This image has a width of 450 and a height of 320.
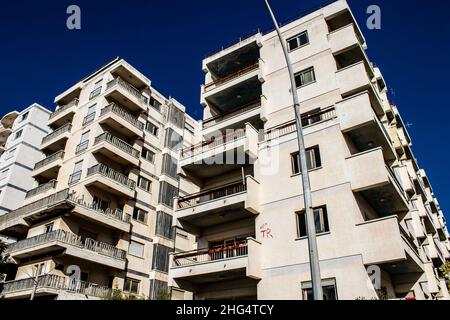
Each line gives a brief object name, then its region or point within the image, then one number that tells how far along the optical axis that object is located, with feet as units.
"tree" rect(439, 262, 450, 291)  93.74
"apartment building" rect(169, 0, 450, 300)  55.57
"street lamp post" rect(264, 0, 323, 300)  27.27
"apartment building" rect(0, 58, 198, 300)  93.56
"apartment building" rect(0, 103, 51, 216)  132.87
